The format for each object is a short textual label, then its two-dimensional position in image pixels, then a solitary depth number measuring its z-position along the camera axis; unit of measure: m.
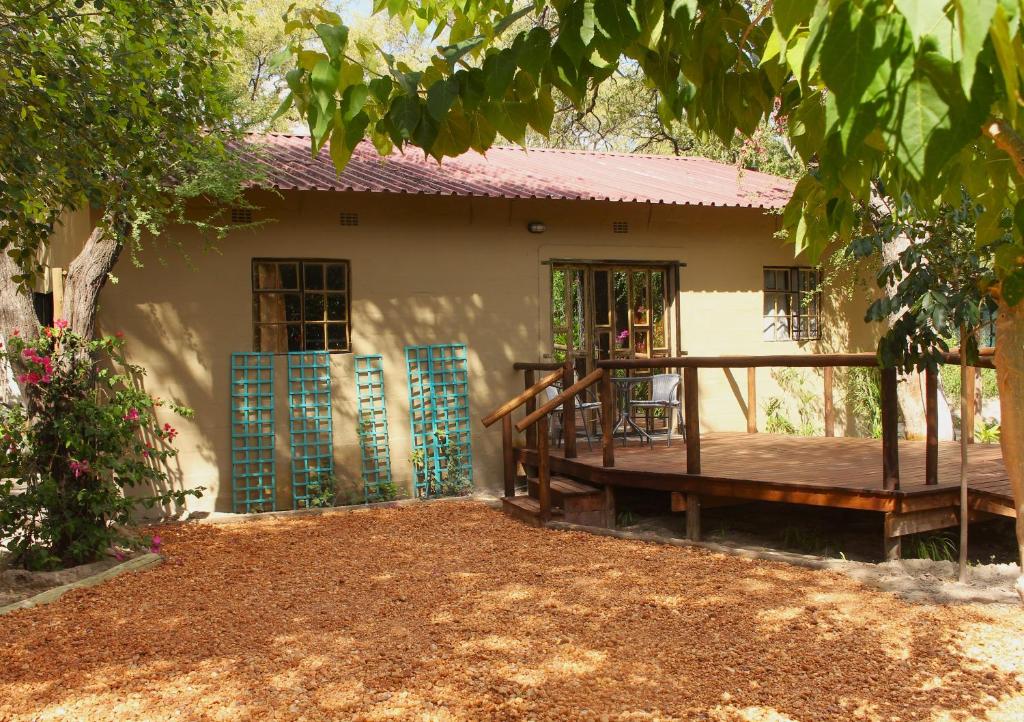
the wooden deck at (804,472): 5.93
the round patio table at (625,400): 9.02
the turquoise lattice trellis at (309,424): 8.39
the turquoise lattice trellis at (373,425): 8.66
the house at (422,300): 8.14
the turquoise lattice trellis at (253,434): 8.20
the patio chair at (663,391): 8.79
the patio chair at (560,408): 8.92
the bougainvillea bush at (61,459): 5.65
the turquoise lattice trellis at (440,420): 8.85
